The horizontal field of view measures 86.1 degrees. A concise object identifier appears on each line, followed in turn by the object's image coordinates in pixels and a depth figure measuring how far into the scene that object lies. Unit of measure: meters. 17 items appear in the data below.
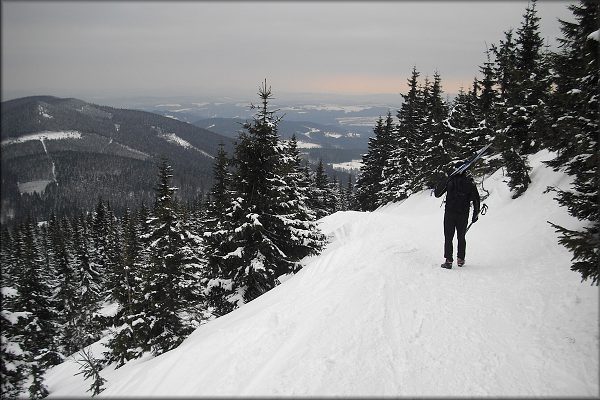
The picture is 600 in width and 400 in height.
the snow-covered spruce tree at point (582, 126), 4.19
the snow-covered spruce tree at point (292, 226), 13.61
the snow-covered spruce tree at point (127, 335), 14.39
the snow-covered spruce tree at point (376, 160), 45.19
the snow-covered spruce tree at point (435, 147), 31.47
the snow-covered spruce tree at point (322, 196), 42.76
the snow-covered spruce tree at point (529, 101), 16.72
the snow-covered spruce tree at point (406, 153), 37.16
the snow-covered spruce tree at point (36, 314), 20.92
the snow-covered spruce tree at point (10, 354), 11.38
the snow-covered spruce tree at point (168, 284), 13.92
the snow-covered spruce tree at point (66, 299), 39.50
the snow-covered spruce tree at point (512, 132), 14.27
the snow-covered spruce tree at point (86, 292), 38.97
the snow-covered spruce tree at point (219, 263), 13.15
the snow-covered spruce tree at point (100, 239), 54.22
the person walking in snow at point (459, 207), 7.04
